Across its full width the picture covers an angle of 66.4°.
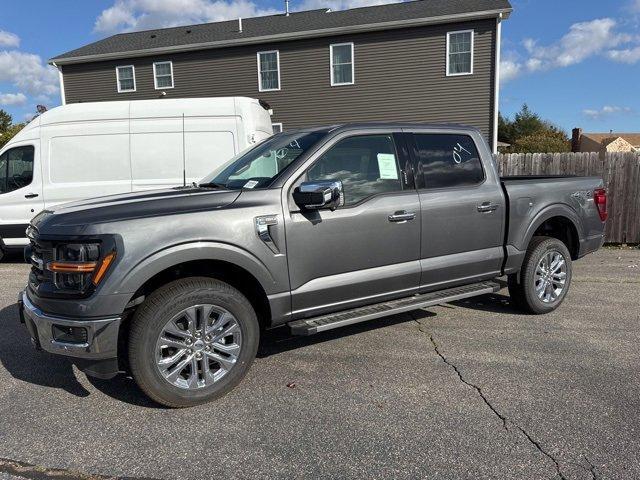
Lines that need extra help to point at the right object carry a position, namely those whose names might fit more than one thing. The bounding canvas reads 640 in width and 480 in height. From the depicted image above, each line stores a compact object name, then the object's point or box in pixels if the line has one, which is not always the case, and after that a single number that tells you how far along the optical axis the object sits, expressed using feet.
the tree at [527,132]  111.34
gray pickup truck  9.84
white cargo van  27.37
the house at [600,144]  116.67
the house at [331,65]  55.57
